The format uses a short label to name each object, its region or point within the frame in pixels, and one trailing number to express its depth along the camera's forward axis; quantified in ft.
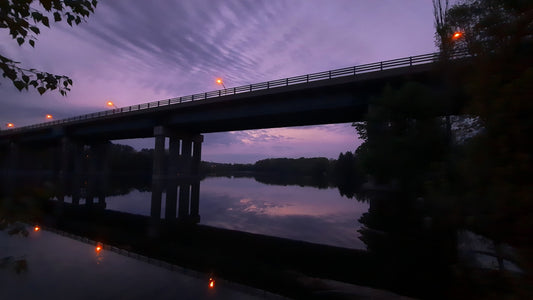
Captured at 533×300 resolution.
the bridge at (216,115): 94.81
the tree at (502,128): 8.87
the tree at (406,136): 31.35
